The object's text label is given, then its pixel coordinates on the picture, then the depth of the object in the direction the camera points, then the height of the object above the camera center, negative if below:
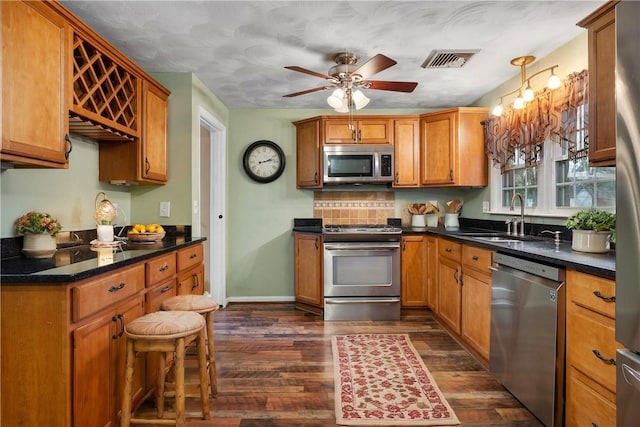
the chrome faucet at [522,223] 2.90 -0.08
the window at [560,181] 2.36 +0.25
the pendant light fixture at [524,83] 2.41 +1.06
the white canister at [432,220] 4.31 -0.07
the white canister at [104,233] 2.41 -0.12
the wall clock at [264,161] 4.28 +0.64
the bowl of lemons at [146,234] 2.56 -0.14
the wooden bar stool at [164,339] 1.59 -0.56
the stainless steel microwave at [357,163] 3.97 +0.56
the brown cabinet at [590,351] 1.47 -0.60
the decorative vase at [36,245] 1.88 -0.16
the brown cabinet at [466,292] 2.51 -0.63
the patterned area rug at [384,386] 1.96 -1.09
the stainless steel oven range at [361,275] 3.68 -0.63
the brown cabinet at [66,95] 1.57 +0.66
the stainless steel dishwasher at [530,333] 1.77 -0.65
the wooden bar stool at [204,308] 2.05 -0.53
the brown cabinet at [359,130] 4.02 +0.94
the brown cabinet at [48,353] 1.37 -0.53
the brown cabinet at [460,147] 3.76 +0.70
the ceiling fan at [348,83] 2.68 +1.00
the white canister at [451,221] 4.14 -0.08
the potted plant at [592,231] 1.93 -0.09
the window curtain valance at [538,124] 2.40 +0.71
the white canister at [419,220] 4.25 -0.07
